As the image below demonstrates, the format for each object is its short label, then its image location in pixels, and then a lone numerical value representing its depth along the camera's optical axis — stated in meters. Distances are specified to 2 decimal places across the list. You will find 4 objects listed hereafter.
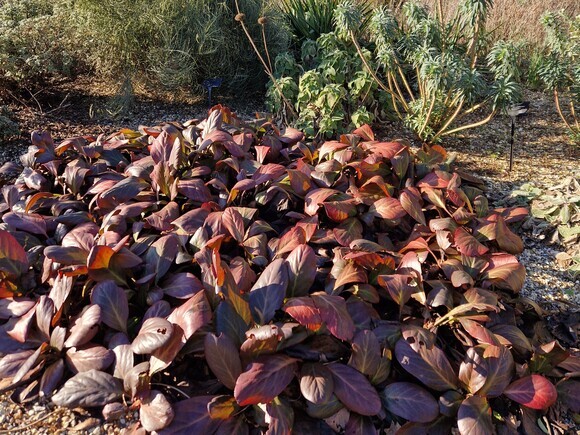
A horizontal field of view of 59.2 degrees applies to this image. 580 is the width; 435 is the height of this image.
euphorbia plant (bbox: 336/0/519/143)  3.09
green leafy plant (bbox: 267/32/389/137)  3.62
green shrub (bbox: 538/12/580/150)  3.40
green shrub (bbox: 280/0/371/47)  4.66
